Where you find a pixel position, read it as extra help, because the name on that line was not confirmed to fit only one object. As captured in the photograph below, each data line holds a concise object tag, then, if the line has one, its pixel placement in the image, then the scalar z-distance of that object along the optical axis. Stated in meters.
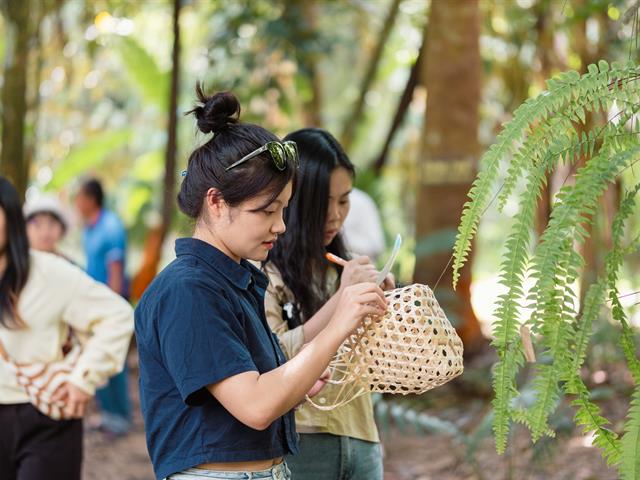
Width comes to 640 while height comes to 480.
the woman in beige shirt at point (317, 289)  2.94
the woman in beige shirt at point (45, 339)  3.63
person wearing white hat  6.86
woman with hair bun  2.17
